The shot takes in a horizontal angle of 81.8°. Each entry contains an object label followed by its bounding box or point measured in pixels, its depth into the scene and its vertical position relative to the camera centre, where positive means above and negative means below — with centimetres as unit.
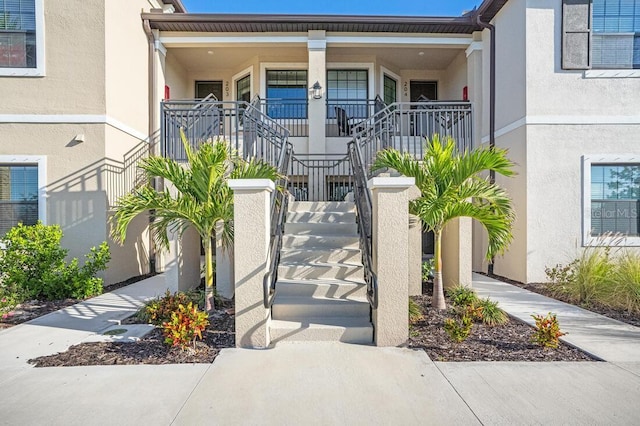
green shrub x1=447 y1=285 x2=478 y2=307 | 547 -140
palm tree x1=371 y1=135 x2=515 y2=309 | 533 +20
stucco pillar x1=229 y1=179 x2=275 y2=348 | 416 -62
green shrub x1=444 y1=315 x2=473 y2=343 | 419 -143
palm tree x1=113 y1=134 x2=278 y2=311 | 511 +14
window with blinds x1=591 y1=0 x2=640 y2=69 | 766 +354
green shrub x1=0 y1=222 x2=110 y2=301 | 641 -112
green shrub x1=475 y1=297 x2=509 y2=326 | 494 -149
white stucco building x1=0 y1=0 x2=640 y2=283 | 740 +170
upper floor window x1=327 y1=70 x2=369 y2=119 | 1152 +375
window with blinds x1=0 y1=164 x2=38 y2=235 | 742 +21
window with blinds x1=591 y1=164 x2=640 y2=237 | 758 +13
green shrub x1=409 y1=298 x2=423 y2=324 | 490 -147
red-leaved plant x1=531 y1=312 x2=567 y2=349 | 404 -142
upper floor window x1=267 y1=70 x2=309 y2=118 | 1134 +359
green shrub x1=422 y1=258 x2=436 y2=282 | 668 -120
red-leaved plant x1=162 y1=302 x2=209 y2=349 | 396 -132
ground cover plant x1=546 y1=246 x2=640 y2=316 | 581 -132
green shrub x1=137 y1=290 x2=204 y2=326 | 492 -140
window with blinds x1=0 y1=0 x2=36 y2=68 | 744 +347
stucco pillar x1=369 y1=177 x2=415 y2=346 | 418 -64
